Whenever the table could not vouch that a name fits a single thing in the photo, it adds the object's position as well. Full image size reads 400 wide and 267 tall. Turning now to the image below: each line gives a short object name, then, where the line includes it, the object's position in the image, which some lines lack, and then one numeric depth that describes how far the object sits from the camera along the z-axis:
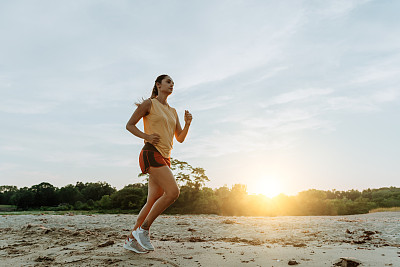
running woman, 3.78
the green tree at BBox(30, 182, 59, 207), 38.85
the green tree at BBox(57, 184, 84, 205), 38.28
